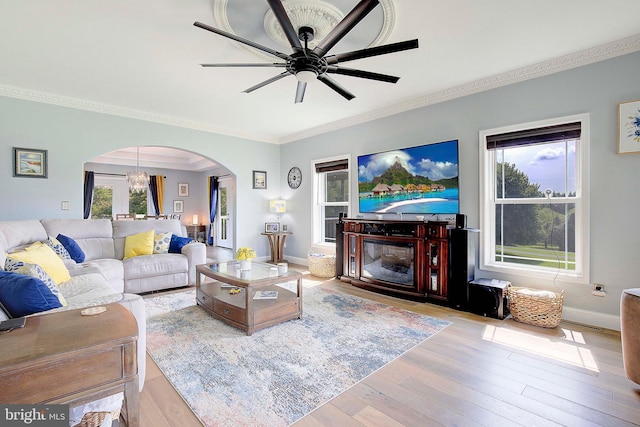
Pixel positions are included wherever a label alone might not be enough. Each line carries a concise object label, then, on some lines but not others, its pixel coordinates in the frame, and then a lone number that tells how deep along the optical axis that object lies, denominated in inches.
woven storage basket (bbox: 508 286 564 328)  115.5
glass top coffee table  109.8
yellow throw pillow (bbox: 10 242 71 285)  96.9
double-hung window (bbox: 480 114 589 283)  120.8
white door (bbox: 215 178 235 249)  347.7
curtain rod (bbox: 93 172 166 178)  310.7
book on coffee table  123.7
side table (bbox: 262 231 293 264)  242.5
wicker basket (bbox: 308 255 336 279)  198.4
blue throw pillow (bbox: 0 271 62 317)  58.7
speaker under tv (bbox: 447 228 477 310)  135.0
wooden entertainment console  142.5
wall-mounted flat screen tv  153.6
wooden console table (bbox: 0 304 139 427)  40.9
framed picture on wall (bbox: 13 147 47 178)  152.3
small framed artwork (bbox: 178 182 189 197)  373.4
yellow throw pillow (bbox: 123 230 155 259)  167.2
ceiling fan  70.3
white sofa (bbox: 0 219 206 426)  114.0
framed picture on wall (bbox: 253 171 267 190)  245.9
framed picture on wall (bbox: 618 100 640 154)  107.0
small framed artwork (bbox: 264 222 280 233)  252.2
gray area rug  71.2
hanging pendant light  284.4
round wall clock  243.4
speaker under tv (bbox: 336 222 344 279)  189.8
